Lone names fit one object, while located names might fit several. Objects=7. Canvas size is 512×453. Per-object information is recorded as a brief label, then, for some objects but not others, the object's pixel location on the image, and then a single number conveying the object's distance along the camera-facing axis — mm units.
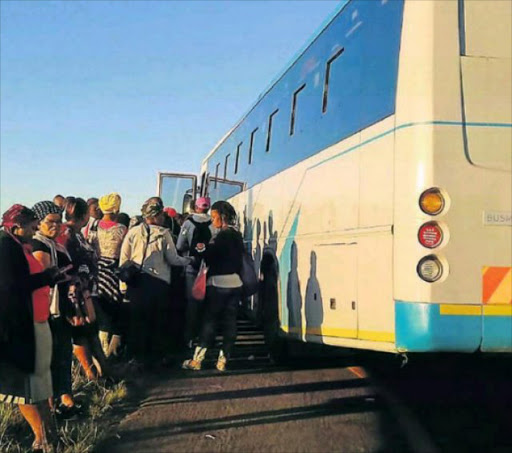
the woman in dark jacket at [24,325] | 4898
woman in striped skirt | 8133
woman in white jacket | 7953
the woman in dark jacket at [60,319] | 5852
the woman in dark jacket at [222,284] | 8500
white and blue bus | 4953
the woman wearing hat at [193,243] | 9234
